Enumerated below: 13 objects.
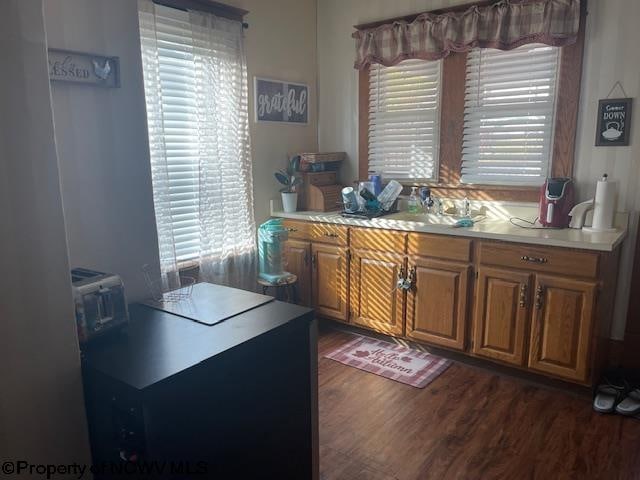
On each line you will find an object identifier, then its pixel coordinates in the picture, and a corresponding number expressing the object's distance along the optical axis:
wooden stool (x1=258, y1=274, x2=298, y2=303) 3.29
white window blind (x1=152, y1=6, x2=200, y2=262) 2.84
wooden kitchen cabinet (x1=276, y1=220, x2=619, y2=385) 2.51
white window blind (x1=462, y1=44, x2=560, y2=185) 2.97
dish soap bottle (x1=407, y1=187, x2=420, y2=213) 3.56
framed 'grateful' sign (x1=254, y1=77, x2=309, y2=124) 3.48
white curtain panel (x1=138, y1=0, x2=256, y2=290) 2.79
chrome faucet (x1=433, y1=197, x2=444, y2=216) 3.46
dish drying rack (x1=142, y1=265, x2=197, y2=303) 1.82
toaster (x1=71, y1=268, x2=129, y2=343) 1.38
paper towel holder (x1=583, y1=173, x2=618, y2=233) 2.65
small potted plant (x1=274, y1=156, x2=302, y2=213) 3.64
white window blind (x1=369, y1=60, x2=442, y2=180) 3.44
